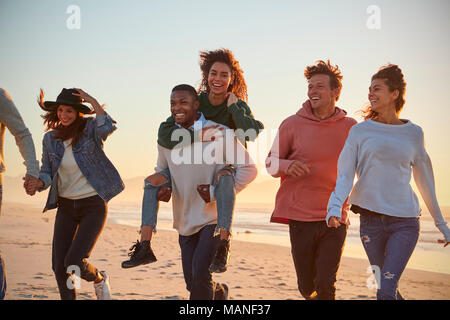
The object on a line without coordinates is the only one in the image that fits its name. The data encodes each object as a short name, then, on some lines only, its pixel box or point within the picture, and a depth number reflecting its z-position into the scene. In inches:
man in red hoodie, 188.2
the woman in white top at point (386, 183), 169.5
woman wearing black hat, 194.5
